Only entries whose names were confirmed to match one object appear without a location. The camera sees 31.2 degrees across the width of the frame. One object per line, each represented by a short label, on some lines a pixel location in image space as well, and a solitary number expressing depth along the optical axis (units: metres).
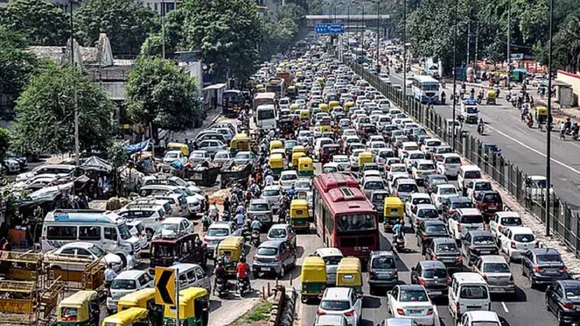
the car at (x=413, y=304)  29.34
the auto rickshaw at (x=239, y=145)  67.69
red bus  37.75
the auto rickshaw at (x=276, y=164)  60.25
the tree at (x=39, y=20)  110.09
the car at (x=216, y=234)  40.75
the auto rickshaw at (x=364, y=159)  59.56
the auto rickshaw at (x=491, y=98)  103.56
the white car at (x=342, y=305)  29.25
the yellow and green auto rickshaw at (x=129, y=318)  27.34
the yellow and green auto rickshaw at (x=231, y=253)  37.09
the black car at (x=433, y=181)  51.16
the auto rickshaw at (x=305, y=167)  57.53
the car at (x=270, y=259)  37.38
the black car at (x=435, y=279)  33.41
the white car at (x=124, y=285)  32.19
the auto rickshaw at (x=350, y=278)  33.06
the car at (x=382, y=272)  34.56
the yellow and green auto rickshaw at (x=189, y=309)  28.52
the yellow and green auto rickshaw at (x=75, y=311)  29.20
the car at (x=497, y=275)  33.84
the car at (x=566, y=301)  30.17
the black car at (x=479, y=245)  38.22
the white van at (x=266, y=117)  80.38
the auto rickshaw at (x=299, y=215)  45.75
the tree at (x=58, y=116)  57.28
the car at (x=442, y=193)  47.69
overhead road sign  174.25
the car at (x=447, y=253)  36.81
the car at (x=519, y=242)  39.16
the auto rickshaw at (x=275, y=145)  67.00
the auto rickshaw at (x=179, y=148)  66.84
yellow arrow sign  19.61
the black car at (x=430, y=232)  40.25
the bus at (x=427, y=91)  101.44
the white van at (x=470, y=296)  30.69
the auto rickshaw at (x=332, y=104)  93.53
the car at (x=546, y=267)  34.97
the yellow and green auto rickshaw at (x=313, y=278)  33.47
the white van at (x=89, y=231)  39.50
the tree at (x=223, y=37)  105.81
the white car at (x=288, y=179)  53.20
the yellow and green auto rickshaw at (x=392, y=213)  44.94
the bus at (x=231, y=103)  94.88
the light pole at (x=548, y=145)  43.46
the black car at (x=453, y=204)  44.81
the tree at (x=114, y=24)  127.31
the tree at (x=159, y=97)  71.12
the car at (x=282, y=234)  39.78
